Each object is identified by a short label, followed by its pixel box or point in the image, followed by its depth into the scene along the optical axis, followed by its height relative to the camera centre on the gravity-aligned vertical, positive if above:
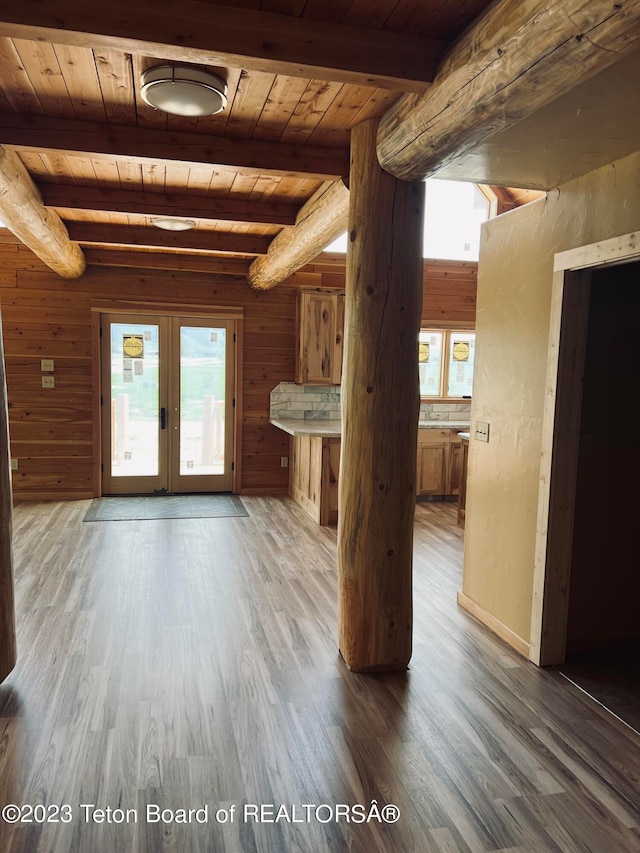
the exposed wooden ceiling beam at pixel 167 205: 4.17 +1.07
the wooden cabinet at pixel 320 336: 6.89 +0.28
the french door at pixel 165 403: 6.84 -0.53
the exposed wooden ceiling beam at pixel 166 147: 2.92 +1.05
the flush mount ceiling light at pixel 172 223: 4.64 +1.03
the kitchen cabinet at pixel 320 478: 5.74 -1.15
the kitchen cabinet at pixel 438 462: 6.98 -1.13
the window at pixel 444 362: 7.66 +0.03
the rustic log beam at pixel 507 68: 1.48 +0.84
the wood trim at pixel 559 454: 2.95 -0.43
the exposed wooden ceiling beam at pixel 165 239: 5.27 +1.05
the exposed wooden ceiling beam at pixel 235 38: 1.90 +1.04
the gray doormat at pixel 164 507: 6.08 -1.59
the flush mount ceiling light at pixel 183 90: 2.38 +1.06
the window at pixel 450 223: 7.59 +1.77
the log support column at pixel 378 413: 2.84 -0.24
